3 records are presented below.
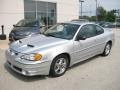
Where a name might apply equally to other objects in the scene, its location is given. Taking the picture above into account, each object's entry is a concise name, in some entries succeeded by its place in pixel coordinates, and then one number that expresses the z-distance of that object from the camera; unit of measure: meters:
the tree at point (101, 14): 38.83
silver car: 3.02
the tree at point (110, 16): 36.42
